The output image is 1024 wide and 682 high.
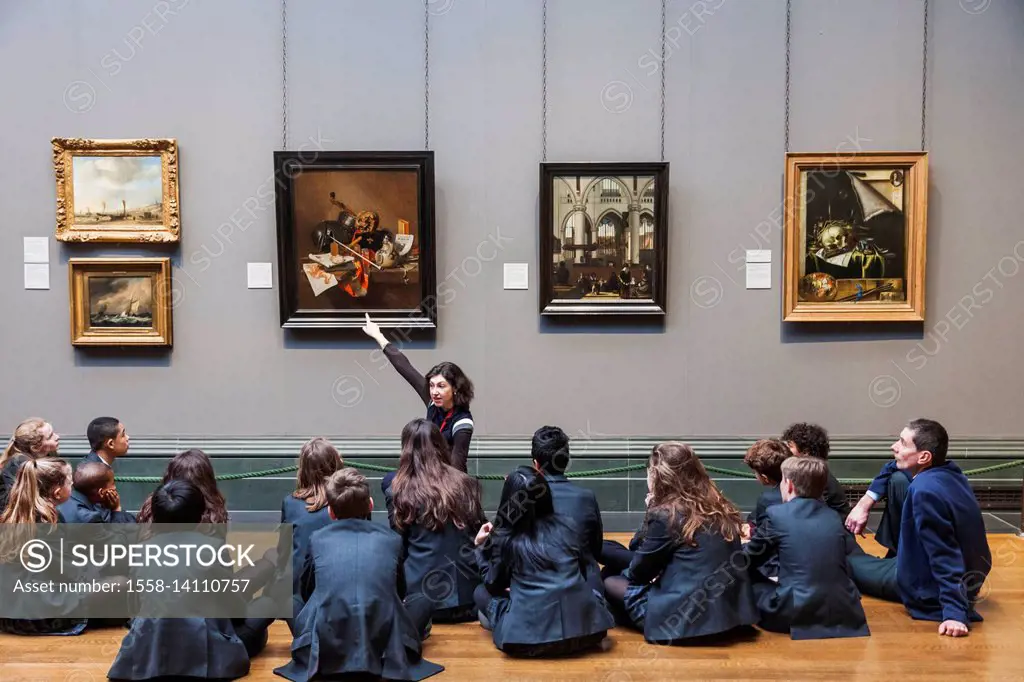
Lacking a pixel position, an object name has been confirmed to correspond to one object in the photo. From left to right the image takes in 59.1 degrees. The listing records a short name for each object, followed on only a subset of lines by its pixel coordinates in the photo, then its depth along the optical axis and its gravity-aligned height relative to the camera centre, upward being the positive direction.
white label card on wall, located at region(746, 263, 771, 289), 8.80 +0.34
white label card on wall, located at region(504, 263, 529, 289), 8.80 +0.33
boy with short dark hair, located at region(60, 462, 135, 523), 5.96 -1.26
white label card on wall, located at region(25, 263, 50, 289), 8.83 +0.30
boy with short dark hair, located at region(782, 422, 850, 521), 6.66 -0.96
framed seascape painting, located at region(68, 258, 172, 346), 8.76 +0.03
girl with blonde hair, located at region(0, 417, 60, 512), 6.57 -1.00
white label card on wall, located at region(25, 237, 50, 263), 8.80 +0.57
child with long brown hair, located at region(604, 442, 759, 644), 5.59 -1.53
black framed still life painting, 8.63 +0.68
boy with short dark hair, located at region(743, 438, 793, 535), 6.48 -1.07
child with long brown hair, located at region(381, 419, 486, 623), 5.98 -1.40
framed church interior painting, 8.62 +0.77
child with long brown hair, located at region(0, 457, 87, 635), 5.75 -1.27
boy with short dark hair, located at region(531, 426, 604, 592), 5.64 -1.13
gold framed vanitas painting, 8.60 +0.83
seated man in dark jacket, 5.89 -1.52
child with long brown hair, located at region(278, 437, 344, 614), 5.96 -1.29
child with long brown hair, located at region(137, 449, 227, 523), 5.98 -1.12
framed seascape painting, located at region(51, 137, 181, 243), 8.66 +1.12
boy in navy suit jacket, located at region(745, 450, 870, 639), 5.72 -1.60
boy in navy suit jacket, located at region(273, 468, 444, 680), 5.03 -1.65
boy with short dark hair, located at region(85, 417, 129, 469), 6.63 -0.97
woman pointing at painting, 6.94 -0.75
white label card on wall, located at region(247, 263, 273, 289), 8.84 +0.32
